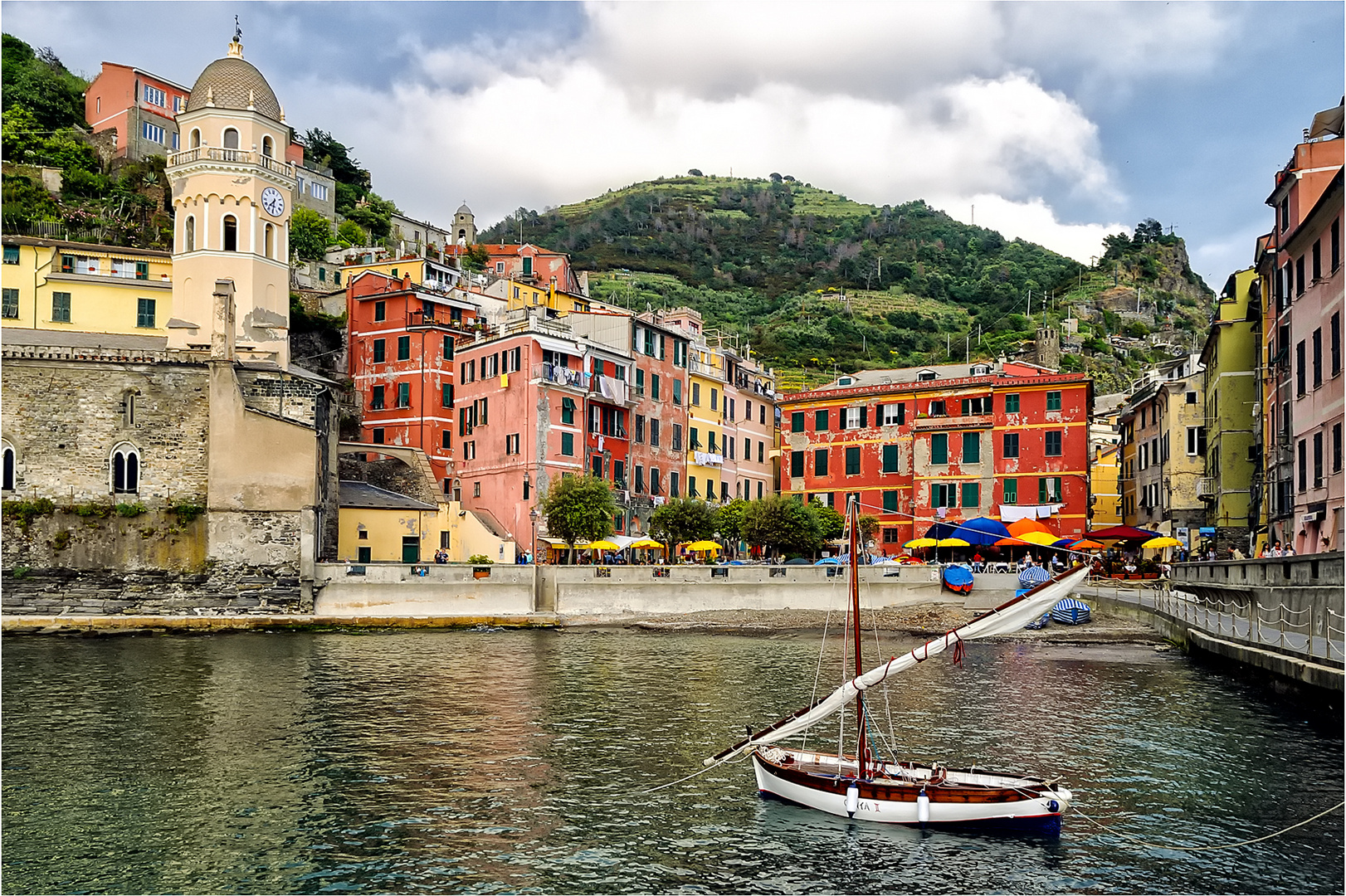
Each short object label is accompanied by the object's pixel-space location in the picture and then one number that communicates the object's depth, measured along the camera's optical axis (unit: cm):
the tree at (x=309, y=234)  9175
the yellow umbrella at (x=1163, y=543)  5728
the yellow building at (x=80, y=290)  6331
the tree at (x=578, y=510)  5931
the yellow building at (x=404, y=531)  6050
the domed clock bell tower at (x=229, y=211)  5931
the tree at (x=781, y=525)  6456
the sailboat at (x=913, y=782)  1953
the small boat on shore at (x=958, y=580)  5491
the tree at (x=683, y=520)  6475
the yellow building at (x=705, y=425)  7569
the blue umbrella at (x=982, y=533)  5971
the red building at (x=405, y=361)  7012
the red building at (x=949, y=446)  6775
